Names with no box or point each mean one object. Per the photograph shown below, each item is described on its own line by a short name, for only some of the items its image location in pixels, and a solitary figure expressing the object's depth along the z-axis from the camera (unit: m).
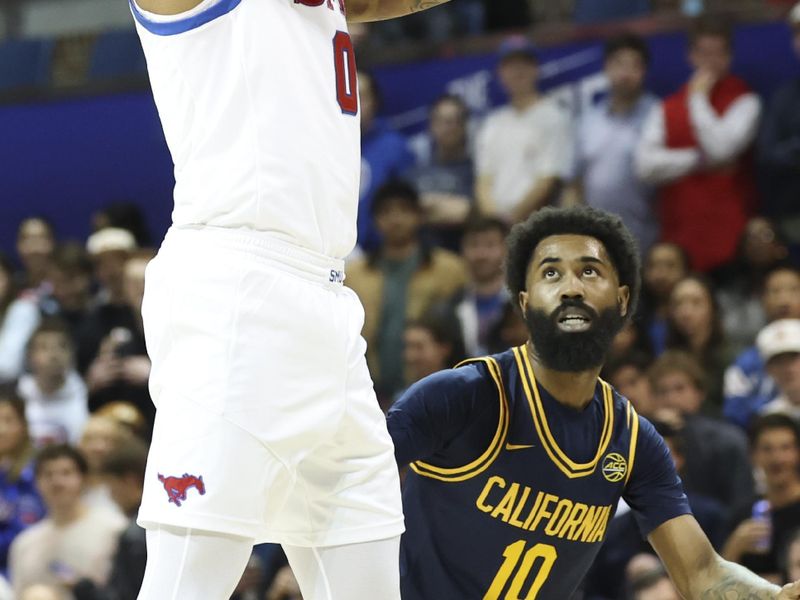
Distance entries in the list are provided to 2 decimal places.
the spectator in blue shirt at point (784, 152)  15.95
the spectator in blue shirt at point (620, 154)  16.69
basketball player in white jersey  5.96
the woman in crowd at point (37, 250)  19.83
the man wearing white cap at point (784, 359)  13.63
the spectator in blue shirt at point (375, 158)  17.77
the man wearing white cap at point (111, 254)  18.66
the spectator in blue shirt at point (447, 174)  17.59
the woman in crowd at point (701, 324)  14.88
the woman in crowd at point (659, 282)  15.74
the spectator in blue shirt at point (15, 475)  15.69
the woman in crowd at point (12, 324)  18.23
